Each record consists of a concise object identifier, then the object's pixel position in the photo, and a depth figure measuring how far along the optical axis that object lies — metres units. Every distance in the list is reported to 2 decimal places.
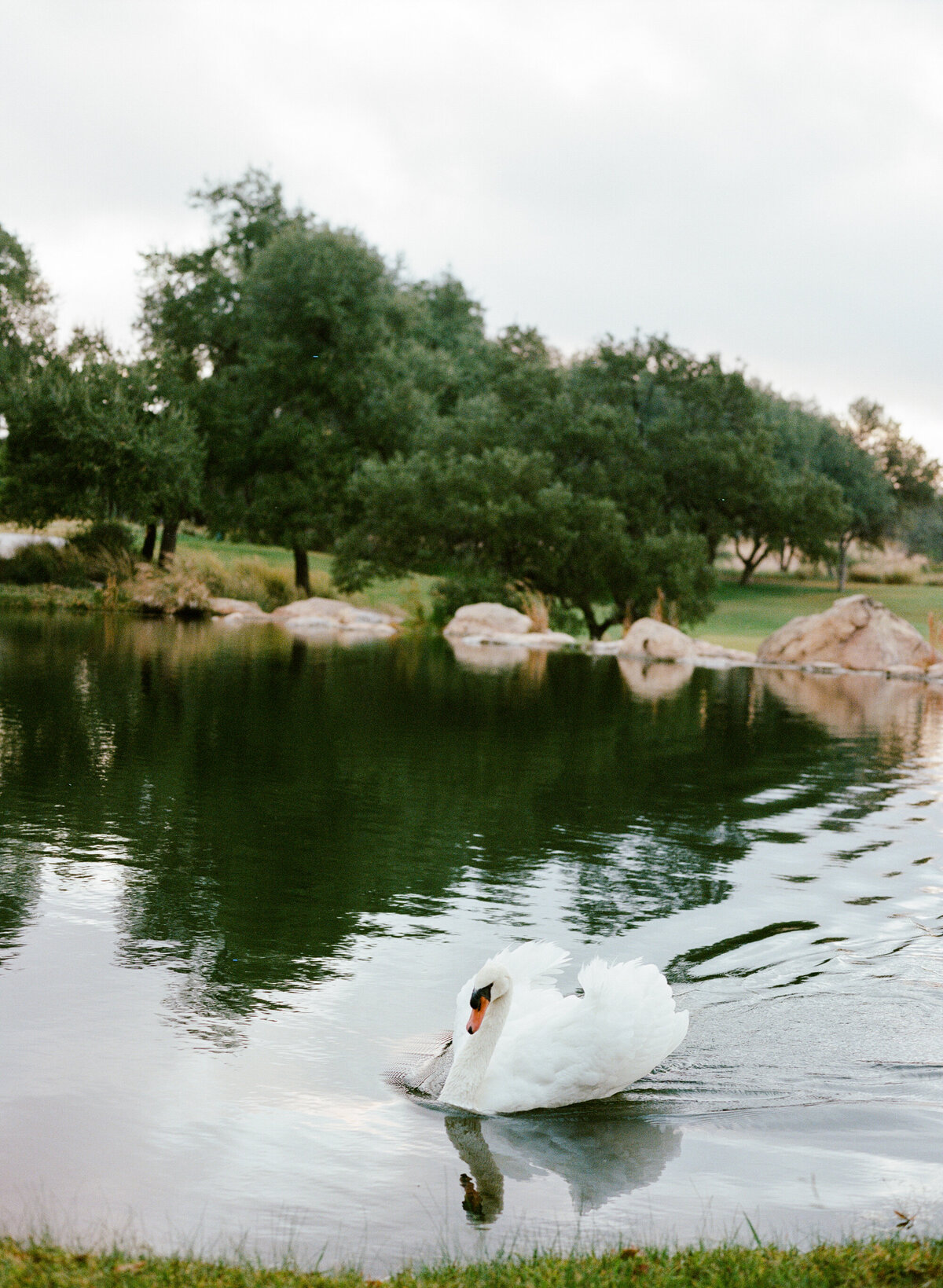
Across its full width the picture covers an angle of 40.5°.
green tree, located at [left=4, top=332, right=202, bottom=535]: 40.91
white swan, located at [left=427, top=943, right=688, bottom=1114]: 5.44
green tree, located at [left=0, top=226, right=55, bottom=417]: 48.72
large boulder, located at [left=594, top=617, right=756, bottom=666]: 34.84
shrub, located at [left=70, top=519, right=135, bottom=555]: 43.34
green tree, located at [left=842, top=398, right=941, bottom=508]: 64.44
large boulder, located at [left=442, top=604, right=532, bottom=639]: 37.50
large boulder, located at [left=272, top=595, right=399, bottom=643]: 39.31
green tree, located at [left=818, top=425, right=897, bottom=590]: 62.03
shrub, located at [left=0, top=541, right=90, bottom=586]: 41.56
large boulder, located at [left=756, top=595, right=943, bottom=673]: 33.38
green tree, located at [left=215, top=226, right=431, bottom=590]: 43.41
